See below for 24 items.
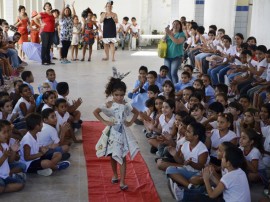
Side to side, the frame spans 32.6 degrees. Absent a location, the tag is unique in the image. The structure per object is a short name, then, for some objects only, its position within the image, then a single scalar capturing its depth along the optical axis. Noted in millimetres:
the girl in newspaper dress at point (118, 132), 4125
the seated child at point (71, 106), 5860
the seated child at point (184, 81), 6977
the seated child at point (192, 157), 4074
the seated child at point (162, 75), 7191
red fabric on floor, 4070
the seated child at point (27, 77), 6289
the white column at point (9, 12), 13289
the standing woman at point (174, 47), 8195
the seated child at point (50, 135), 4668
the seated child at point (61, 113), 5180
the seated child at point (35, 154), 4371
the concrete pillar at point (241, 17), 11320
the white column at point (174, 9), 15775
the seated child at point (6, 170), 3976
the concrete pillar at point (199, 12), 14781
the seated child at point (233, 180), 3506
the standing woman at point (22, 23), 11558
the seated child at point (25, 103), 5520
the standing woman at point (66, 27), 11312
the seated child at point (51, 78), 6477
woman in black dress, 11930
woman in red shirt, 10812
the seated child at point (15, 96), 5832
